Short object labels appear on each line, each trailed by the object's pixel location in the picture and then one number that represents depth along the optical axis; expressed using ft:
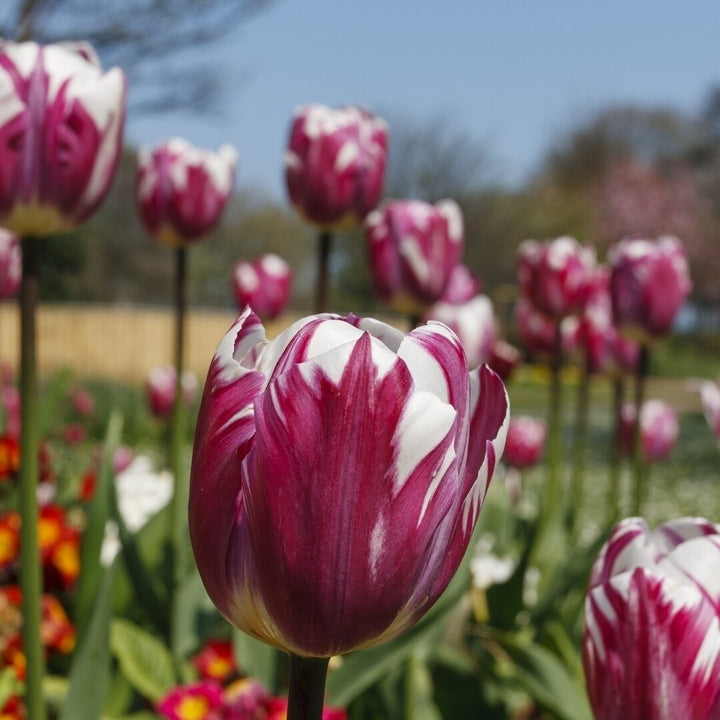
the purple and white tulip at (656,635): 2.42
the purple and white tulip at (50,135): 4.10
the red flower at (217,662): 5.72
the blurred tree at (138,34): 41.98
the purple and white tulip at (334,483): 1.81
